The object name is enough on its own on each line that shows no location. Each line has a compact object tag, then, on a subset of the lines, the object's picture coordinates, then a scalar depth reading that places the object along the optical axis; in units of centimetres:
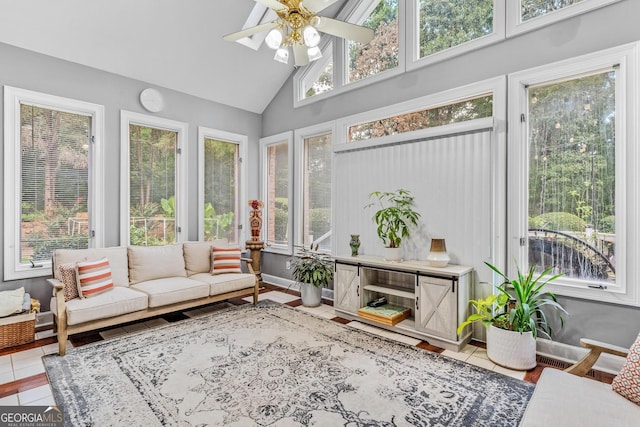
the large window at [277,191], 544
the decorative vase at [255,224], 538
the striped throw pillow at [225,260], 439
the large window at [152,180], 434
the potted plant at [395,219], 366
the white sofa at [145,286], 303
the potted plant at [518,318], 268
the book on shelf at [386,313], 349
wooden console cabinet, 307
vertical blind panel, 325
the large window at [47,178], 347
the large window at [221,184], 516
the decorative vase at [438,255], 325
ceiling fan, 248
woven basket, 301
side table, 533
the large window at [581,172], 263
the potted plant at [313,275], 434
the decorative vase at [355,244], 408
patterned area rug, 207
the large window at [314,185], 493
